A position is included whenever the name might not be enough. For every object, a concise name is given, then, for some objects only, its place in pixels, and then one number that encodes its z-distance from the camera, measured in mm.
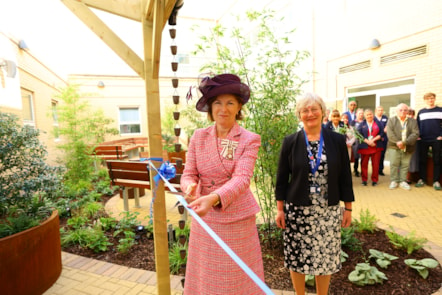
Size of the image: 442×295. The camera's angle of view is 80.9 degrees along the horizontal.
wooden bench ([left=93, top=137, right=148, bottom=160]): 7827
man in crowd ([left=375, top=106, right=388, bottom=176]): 6729
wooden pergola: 2074
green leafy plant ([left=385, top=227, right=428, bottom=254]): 2877
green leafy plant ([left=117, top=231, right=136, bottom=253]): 3239
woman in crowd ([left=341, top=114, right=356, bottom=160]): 5285
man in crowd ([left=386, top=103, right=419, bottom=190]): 5805
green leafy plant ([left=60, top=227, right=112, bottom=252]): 3406
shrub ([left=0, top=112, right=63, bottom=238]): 2768
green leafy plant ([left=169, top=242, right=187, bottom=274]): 2840
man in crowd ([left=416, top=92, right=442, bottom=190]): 5637
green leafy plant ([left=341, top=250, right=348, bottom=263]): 2761
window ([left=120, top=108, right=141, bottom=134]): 14836
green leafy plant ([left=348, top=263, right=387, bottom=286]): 2434
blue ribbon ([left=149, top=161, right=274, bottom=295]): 819
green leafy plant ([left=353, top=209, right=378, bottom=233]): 3445
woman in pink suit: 1537
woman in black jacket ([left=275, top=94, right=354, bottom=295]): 1966
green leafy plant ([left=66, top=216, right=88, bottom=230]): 3929
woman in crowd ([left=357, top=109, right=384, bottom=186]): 6273
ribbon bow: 2031
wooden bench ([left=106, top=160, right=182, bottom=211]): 4500
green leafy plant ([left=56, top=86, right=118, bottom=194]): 5977
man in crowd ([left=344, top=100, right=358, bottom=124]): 7250
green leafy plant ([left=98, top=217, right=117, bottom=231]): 3965
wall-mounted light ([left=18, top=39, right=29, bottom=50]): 6602
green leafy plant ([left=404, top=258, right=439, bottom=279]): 2503
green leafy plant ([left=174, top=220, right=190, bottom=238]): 3508
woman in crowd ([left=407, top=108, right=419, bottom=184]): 6086
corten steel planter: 2250
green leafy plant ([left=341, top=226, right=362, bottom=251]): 3014
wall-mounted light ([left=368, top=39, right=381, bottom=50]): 7660
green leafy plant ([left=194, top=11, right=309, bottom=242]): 3021
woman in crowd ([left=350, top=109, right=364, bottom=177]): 6809
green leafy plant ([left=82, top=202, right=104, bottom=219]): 4430
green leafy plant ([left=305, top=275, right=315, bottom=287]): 2463
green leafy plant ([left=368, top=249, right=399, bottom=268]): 2629
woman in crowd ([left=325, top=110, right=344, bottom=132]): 5676
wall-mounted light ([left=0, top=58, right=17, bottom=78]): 4645
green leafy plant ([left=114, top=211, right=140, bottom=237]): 3887
